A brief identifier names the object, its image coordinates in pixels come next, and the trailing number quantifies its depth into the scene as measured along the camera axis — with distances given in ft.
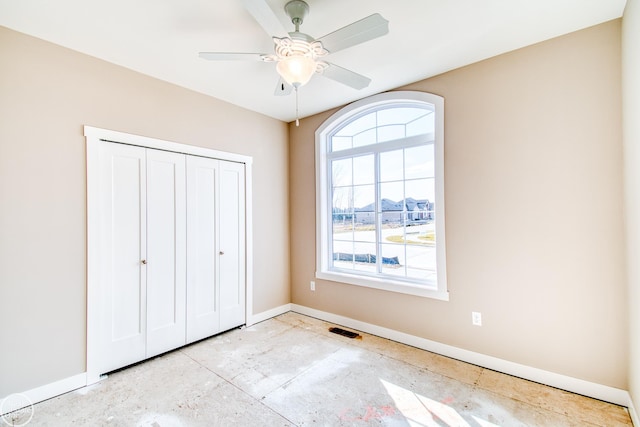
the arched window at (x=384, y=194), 9.51
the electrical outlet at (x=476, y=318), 8.31
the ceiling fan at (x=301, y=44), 4.89
